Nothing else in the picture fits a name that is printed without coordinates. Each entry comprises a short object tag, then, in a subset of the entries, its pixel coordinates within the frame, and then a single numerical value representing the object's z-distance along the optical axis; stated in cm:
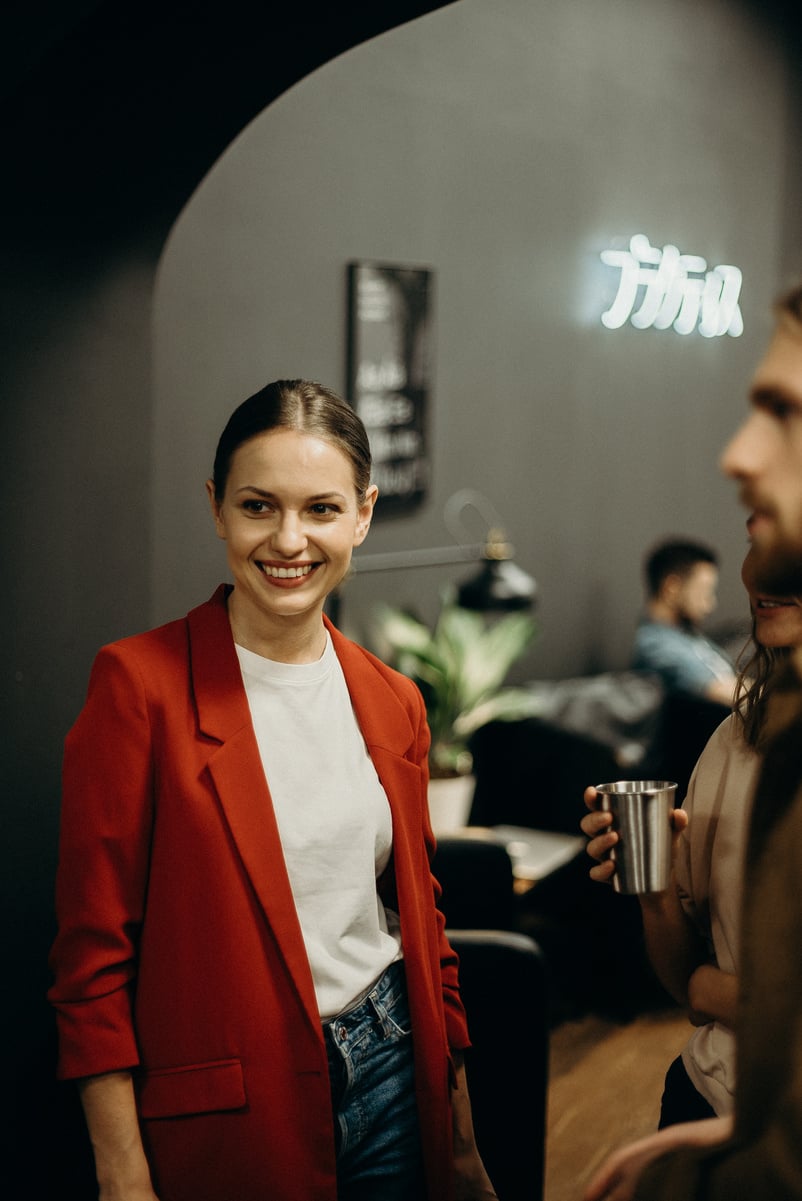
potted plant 441
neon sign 610
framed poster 463
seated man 524
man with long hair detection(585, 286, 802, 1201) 93
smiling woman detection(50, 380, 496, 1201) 149
